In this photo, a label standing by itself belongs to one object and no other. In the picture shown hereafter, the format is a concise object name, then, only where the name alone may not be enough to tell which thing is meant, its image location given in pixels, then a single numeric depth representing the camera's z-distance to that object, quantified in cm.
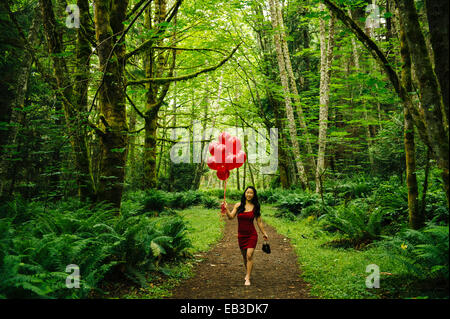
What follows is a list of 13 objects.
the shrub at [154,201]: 1148
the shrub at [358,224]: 610
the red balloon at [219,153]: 585
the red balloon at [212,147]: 608
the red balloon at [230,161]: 579
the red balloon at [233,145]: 595
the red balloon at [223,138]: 608
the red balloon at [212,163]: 594
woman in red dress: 468
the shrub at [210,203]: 1532
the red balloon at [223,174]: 583
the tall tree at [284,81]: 1180
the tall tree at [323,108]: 1008
